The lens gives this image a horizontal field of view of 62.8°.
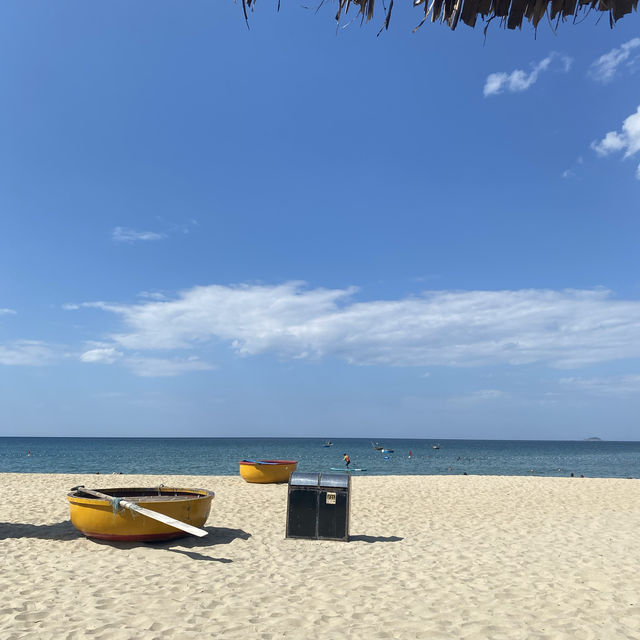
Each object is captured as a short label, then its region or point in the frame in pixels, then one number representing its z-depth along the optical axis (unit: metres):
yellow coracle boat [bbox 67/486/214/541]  8.84
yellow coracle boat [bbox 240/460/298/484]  19.73
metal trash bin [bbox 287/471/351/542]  9.84
